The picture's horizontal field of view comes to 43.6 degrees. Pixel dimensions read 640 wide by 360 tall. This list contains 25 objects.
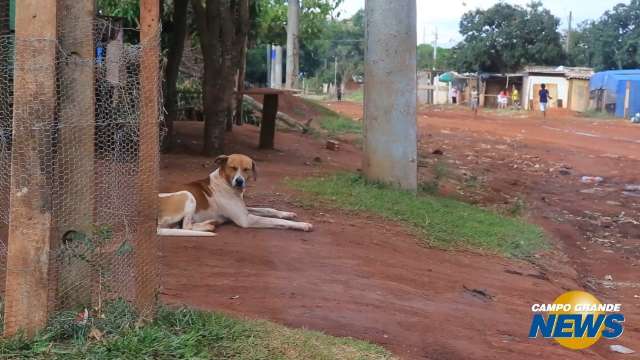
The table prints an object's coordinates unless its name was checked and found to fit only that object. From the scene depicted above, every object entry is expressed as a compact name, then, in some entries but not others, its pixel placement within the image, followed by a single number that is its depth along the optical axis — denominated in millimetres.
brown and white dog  7594
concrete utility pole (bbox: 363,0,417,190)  11227
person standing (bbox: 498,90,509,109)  47000
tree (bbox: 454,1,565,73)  50375
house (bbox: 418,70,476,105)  53656
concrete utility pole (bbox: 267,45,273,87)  41481
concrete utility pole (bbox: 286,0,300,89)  25797
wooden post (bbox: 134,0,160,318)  4020
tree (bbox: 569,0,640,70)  46094
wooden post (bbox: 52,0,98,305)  4051
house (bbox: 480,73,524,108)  48562
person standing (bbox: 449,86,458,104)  53656
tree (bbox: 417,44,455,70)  55650
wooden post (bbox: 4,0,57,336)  3852
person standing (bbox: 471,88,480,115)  44884
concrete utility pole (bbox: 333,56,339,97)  65594
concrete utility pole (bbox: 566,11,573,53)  58125
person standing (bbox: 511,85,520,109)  46562
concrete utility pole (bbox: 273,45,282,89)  31844
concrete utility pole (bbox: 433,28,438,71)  65312
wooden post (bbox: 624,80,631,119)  36750
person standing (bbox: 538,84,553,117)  39719
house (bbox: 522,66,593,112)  44031
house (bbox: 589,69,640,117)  36819
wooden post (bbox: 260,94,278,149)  14531
